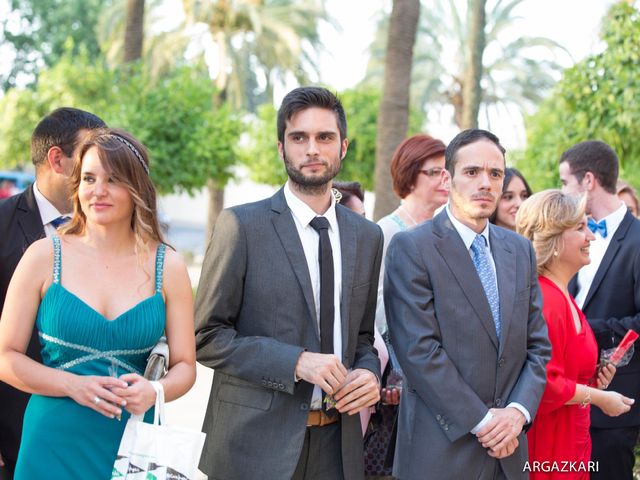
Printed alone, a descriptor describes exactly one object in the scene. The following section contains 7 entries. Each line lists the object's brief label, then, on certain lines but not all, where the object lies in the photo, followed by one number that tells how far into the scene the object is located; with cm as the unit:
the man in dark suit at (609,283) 499
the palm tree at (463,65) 2505
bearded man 354
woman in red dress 435
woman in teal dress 325
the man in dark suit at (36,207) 405
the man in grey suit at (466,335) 370
